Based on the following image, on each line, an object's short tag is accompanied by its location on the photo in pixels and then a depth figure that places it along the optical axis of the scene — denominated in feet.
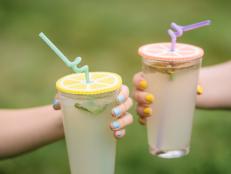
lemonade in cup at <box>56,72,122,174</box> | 2.18
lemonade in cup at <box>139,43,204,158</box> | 2.48
